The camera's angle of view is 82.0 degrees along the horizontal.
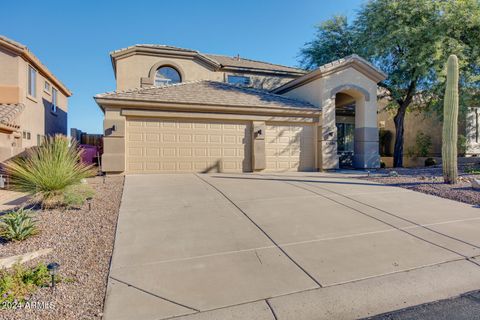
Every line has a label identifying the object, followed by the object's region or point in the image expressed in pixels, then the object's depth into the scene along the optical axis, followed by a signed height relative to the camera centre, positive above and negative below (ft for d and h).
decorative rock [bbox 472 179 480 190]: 27.75 -2.60
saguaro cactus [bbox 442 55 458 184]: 29.76 +3.64
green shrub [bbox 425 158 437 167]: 62.36 -0.75
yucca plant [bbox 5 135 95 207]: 19.45 -1.07
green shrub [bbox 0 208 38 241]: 14.53 -3.61
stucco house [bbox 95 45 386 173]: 38.01 +6.01
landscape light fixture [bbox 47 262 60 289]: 10.29 -4.10
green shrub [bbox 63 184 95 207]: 20.08 -2.64
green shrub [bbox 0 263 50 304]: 9.87 -4.65
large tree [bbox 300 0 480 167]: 45.98 +20.17
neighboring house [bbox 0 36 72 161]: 37.60 +10.12
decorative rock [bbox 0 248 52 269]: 12.03 -4.45
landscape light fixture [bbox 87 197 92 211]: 20.05 -3.28
